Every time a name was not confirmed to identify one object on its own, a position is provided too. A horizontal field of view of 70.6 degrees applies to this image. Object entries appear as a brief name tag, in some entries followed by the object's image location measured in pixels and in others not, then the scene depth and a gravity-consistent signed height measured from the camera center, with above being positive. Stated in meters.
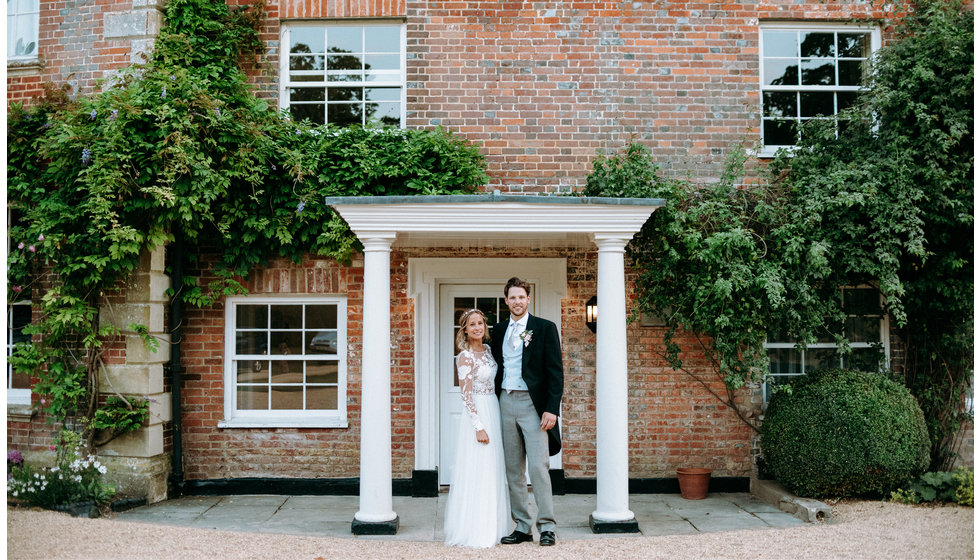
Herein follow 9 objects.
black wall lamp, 7.42 -0.10
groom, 5.54 -0.79
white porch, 5.89 +0.13
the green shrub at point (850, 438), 6.31 -1.26
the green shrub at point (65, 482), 6.62 -1.74
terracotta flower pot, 7.20 -1.87
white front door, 7.65 -0.35
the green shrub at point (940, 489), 6.41 -1.75
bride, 5.52 -1.24
